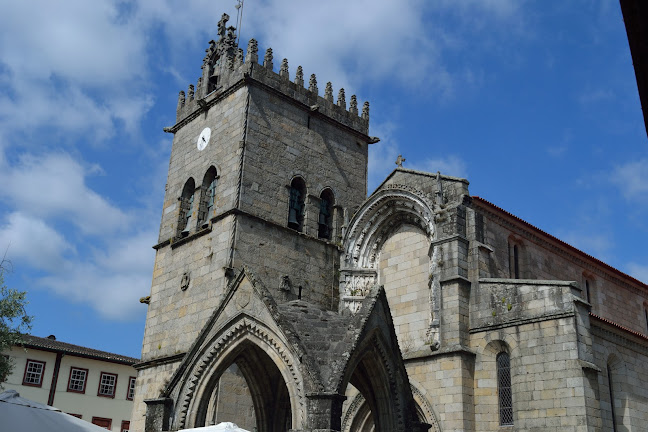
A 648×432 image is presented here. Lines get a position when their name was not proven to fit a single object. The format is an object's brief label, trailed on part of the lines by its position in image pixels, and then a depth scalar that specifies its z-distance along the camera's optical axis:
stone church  14.34
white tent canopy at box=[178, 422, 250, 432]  12.02
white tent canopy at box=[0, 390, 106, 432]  9.93
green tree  22.28
